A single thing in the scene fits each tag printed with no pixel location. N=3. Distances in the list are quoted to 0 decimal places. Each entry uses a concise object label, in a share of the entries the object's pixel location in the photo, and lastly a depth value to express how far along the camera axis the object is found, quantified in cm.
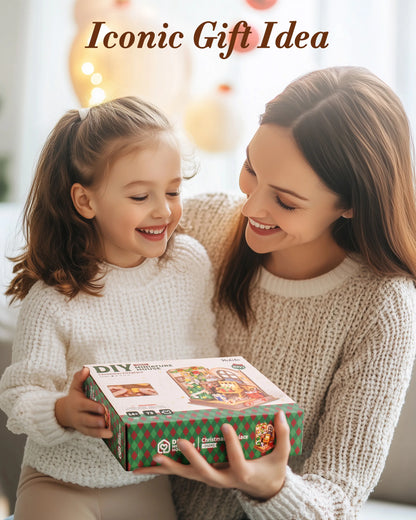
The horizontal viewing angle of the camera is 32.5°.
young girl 123
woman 121
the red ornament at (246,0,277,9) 318
